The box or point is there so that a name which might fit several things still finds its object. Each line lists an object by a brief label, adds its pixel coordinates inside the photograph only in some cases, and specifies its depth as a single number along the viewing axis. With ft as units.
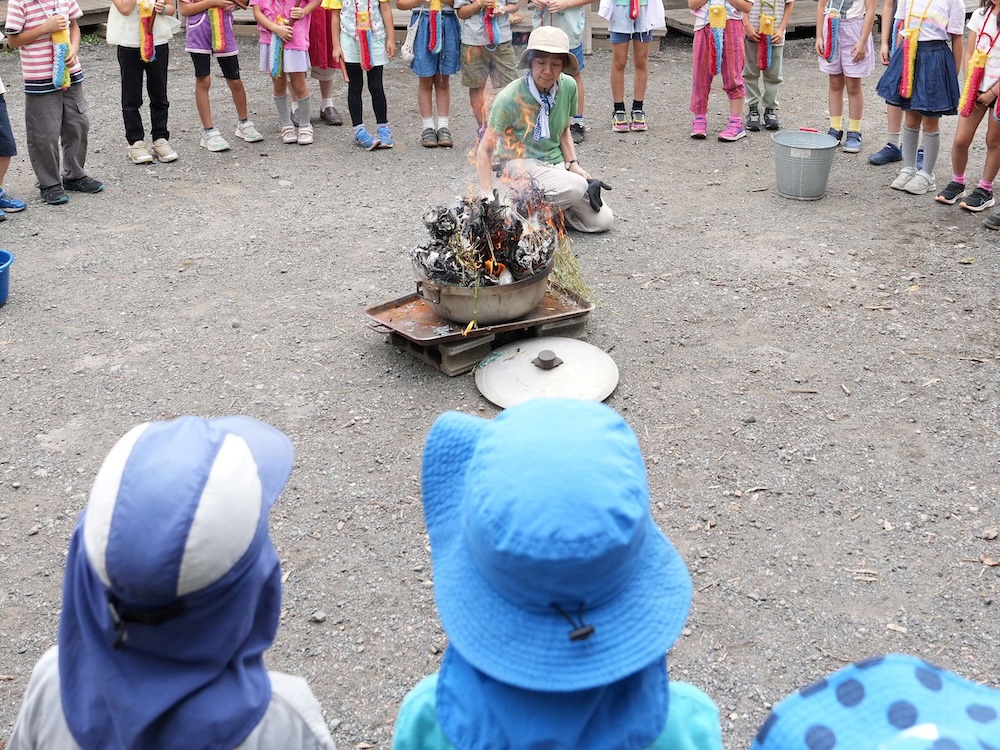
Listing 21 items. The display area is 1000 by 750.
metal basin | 14.96
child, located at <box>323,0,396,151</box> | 25.21
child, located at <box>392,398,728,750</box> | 4.37
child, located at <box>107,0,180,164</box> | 23.52
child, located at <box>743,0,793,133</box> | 25.68
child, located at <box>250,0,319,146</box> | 25.52
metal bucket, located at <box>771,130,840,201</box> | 21.48
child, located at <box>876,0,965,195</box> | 20.84
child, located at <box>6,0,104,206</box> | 21.08
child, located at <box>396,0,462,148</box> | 25.05
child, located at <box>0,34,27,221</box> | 21.03
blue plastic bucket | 17.31
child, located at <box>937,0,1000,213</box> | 19.51
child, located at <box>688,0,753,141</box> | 25.71
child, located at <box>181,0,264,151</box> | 24.84
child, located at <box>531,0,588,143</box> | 25.86
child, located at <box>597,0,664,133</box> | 26.37
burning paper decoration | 15.01
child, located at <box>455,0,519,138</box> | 24.85
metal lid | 14.37
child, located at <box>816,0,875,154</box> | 23.75
